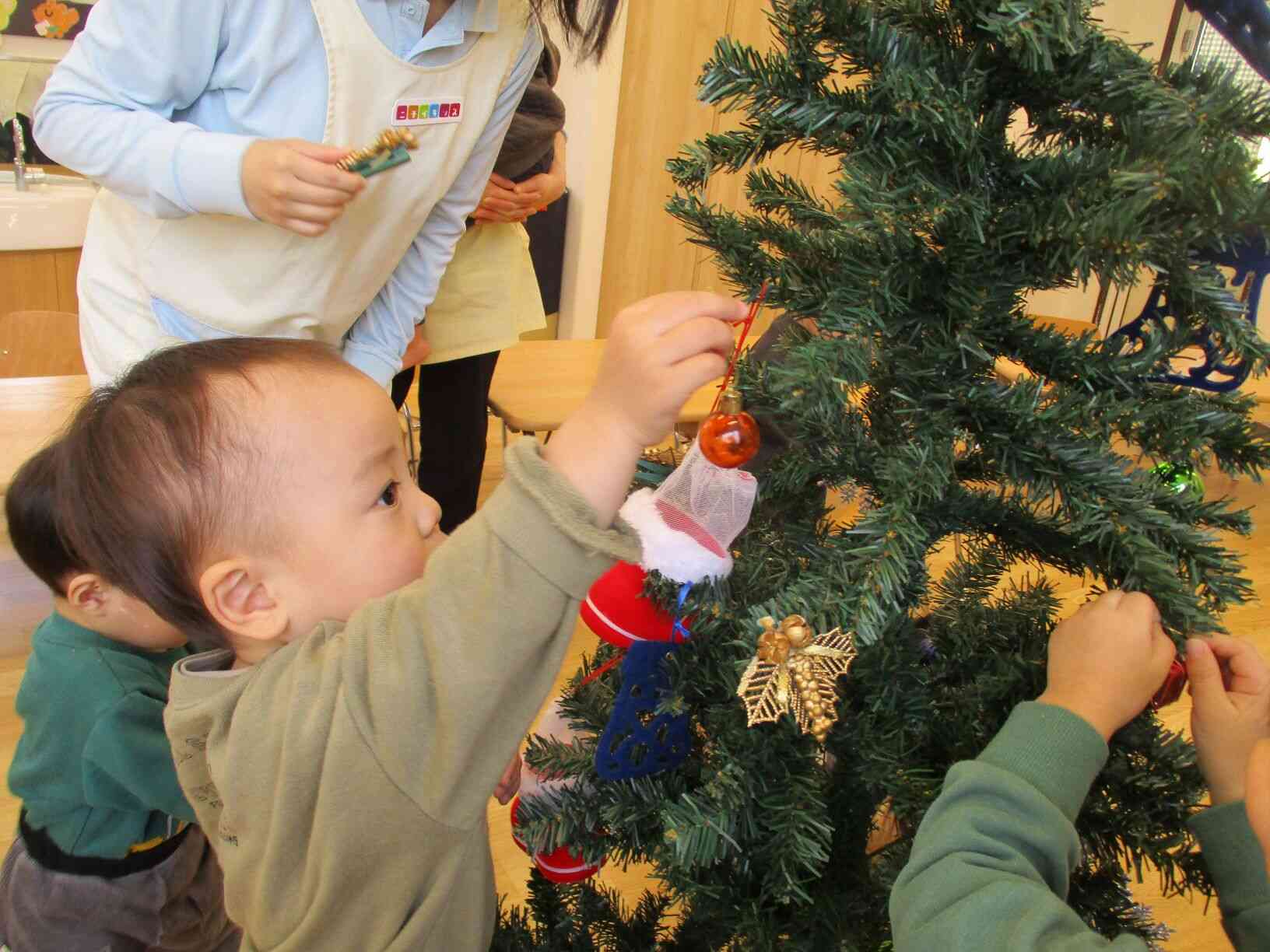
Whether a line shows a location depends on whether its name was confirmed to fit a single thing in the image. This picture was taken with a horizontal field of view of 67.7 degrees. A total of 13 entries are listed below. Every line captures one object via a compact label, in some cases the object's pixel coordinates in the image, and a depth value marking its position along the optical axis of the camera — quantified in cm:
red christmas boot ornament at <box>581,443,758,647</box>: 63
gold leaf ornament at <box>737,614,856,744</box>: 54
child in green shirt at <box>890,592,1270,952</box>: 53
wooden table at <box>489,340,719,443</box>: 209
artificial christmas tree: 52
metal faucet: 259
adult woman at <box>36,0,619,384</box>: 93
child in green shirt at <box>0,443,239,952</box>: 94
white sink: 245
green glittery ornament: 61
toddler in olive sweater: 54
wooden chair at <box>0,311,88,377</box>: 205
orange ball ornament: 57
